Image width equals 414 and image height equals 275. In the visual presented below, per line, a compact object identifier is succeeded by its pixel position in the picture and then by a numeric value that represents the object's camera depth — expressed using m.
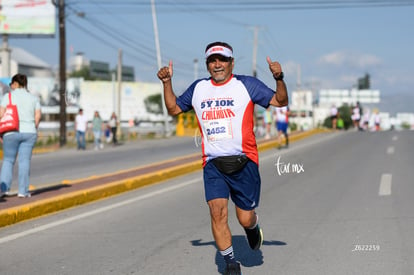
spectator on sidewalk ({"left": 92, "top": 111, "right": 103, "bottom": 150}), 28.59
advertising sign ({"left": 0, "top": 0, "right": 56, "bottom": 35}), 43.41
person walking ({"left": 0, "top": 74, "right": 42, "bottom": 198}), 9.39
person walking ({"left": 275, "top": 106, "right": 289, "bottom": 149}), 21.95
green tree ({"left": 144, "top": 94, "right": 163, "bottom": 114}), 101.12
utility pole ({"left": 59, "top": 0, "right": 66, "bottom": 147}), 30.84
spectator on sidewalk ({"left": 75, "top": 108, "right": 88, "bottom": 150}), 27.58
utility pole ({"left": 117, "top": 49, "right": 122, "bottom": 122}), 50.30
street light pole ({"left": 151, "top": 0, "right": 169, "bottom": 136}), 44.31
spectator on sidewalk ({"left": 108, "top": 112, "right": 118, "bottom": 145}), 32.09
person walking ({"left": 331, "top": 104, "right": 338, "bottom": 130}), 41.02
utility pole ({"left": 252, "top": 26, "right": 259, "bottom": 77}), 59.84
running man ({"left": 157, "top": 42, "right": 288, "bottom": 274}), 5.05
